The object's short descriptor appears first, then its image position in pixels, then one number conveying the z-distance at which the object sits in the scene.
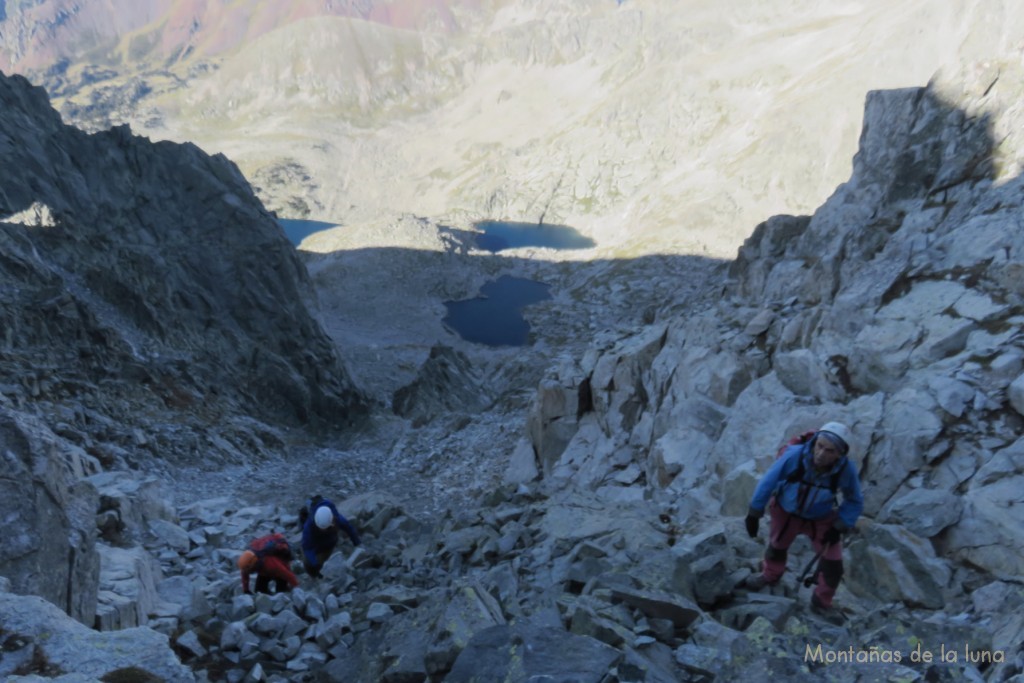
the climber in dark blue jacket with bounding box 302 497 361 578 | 13.77
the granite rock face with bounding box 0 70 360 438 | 25.20
